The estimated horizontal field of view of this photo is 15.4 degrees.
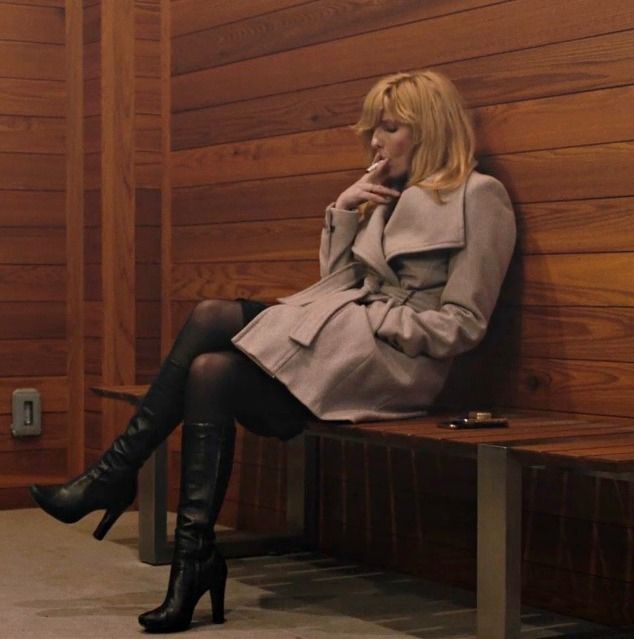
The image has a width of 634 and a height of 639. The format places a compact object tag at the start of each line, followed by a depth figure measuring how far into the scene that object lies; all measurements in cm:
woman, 444
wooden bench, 373
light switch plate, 661
